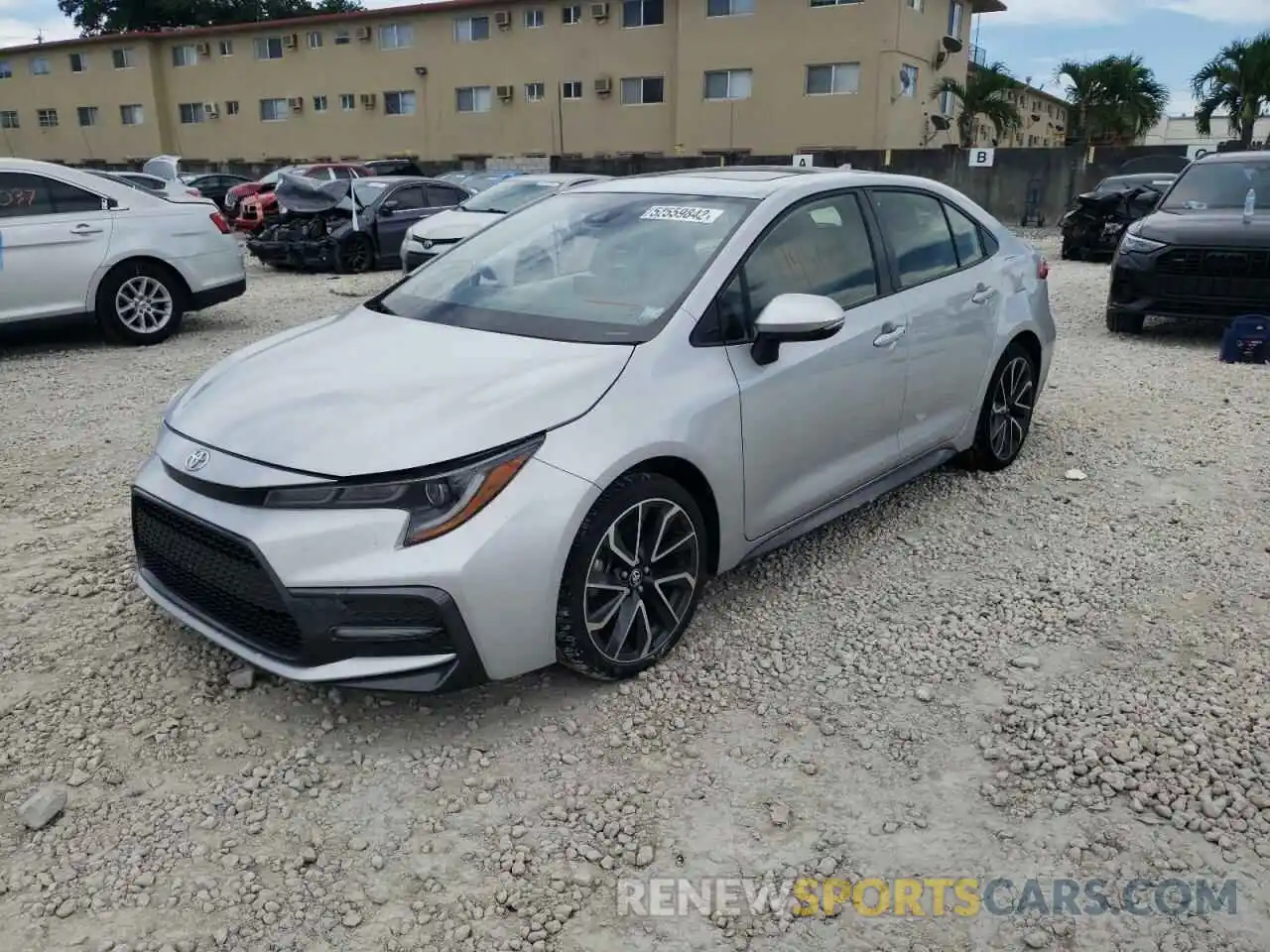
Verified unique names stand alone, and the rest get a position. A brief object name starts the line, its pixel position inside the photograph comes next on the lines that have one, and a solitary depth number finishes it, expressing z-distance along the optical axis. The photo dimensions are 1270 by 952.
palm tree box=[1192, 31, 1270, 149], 29.72
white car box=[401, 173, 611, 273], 12.20
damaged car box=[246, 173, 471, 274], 14.72
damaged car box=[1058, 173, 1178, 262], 14.93
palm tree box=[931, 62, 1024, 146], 31.28
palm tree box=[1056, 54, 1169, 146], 33.94
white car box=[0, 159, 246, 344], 8.01
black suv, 8.02
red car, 19.61
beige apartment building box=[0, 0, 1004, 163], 29.83
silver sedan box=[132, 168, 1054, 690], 2.79
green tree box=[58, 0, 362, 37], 52.06
